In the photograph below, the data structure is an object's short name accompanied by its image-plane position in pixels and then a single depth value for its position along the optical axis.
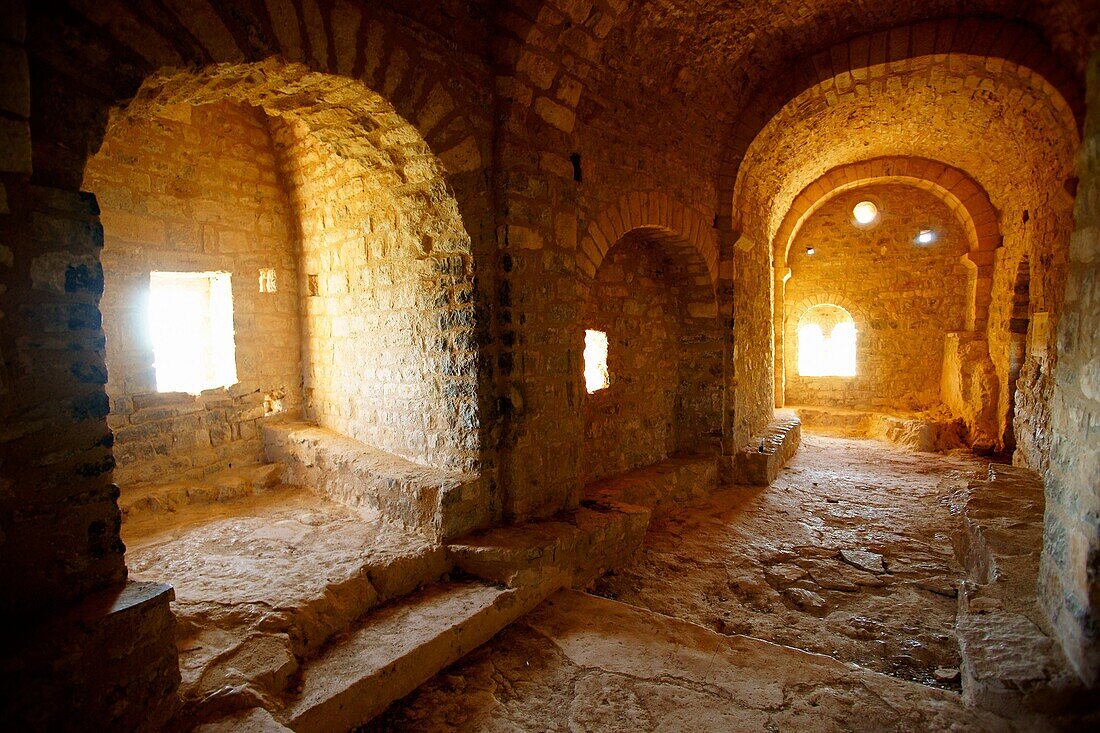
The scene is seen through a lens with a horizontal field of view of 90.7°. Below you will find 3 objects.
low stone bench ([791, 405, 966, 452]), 8.66
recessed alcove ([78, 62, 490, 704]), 2.81
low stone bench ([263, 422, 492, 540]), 3.41
